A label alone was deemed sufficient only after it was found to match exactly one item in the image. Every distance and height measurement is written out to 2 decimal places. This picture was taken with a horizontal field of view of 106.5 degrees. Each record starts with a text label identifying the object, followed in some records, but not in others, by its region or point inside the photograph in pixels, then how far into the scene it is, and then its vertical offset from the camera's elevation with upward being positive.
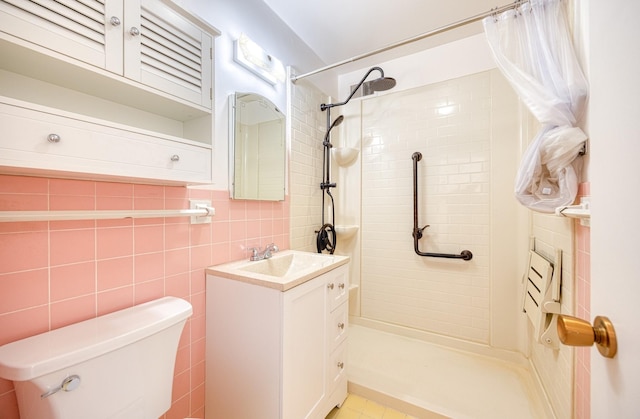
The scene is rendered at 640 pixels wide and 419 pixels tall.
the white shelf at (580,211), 0.82 -0.02
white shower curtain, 0.98 +0.50
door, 0.35 +0.02
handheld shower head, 2.25 +0.80
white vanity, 1.04 -0.65
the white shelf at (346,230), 2.32 -0.23
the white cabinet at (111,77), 0.64 +0.44
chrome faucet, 1.48 -0.29
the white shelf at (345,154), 2.32 +0.52
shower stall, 1.64 -0.21
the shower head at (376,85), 2.28 +1.20
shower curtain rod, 1.23 +1.02
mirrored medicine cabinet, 1.42 +0.39
